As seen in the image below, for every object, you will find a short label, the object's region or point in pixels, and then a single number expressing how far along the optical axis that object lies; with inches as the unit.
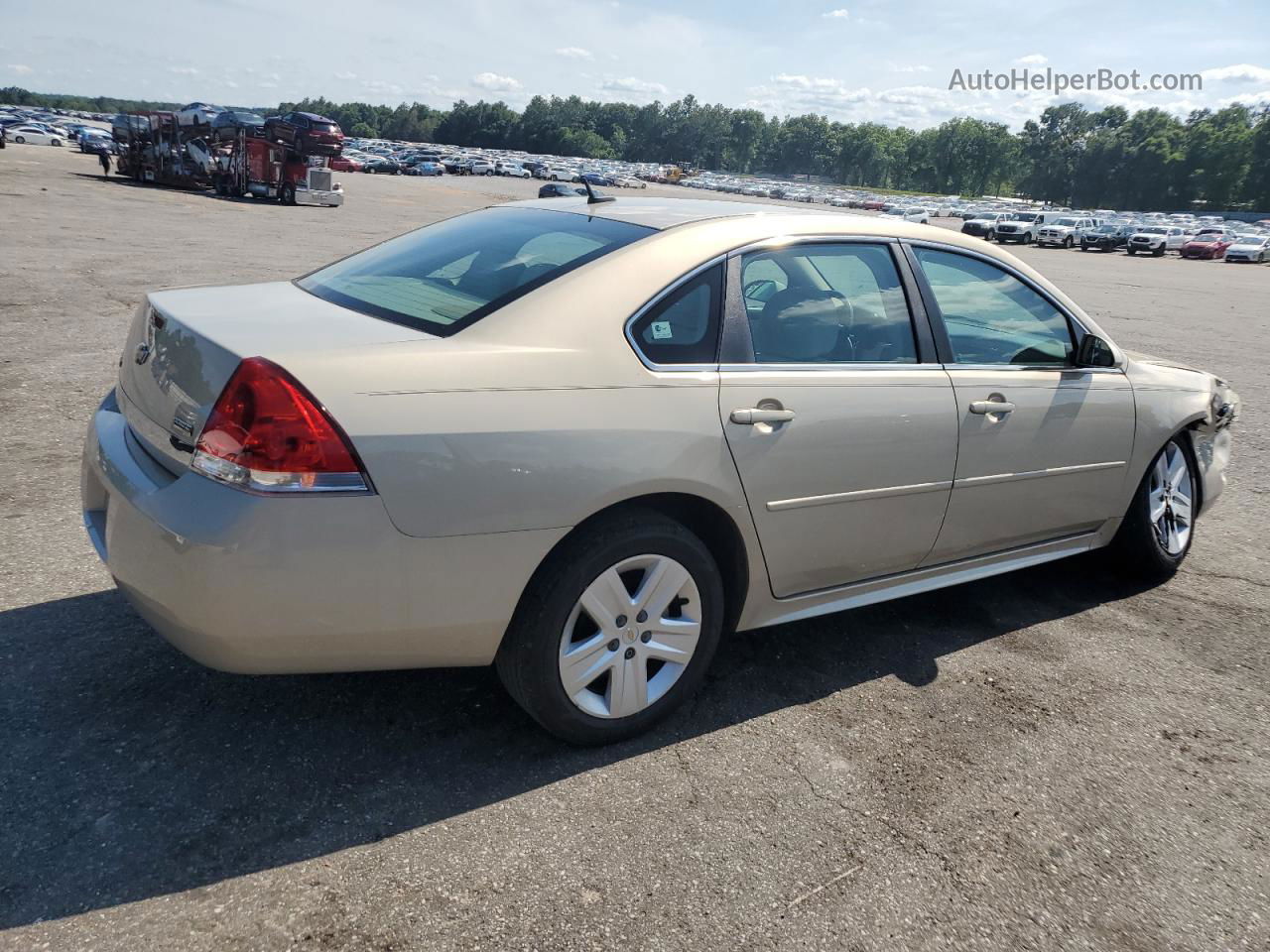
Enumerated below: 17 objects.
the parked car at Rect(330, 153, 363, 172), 2832.2
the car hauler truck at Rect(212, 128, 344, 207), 1279.5
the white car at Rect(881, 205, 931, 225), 2427.4
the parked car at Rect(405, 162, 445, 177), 2967.5
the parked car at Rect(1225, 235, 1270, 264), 1760.6
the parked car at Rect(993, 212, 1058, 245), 1900.8
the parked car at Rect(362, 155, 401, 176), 2984.7
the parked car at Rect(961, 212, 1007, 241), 1921.8
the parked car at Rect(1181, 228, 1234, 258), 1831.9
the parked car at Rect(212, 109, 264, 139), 1273.4
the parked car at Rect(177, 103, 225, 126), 1299.2
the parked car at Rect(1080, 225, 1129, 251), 1831.9
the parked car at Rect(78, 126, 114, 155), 2244.1
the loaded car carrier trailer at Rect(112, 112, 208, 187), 1332.4
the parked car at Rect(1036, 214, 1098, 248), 1854.1
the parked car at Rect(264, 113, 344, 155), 1273.4
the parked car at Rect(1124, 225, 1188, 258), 1758.1
